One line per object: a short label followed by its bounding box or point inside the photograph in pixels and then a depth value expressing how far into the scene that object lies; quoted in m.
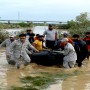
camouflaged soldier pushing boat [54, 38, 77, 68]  12.81
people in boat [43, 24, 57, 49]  15.73
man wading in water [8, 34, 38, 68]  12.59
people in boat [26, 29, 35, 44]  15.62
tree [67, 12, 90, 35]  24.16
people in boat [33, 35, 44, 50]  13.86
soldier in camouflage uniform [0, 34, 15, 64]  13.18
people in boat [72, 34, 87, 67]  13.23
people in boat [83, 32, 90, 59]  15.13
